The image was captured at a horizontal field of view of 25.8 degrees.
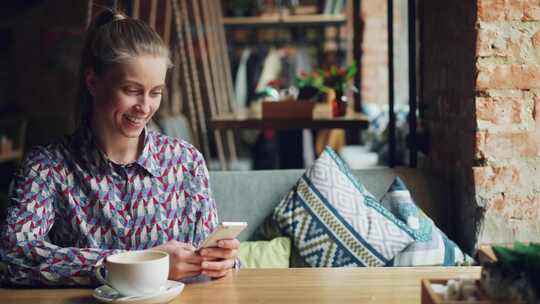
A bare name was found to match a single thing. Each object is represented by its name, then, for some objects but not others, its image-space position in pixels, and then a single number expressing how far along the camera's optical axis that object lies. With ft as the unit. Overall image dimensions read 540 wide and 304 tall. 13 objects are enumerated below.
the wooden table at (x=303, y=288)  7.48
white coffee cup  7.28
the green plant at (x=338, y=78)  15.65
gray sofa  10.71
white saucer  7.36
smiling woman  8.14
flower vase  15.98
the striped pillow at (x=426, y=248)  9.99
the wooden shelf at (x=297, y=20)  24.92
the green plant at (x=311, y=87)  15.27
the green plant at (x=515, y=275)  6.49
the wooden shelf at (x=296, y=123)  15.06
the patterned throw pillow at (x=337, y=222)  10.06
